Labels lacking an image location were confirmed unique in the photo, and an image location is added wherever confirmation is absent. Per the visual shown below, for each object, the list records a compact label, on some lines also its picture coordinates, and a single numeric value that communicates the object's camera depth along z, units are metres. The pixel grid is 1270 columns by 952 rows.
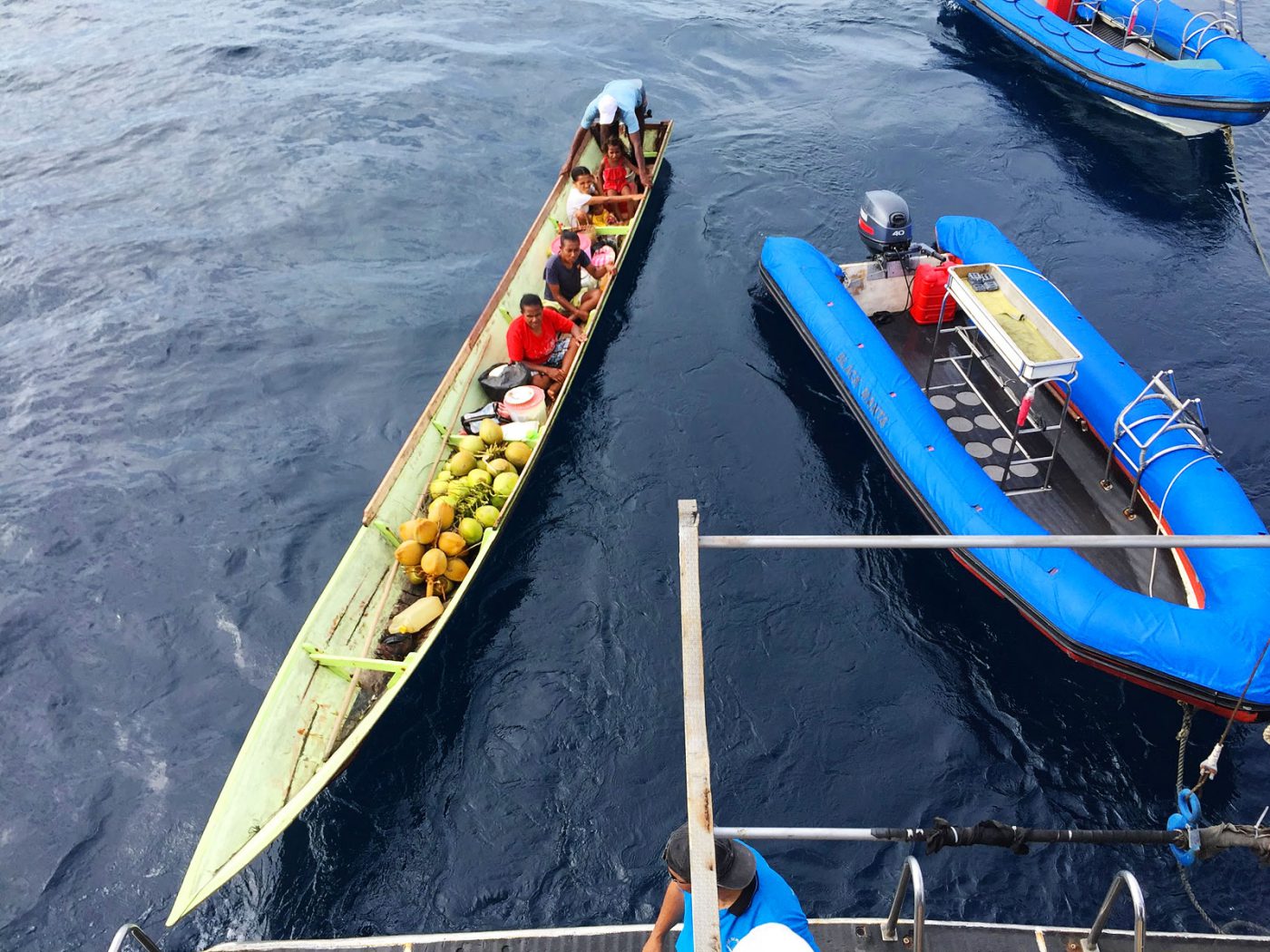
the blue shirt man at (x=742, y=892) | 4.57
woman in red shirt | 12.57
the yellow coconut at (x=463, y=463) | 11.25
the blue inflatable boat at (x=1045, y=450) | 8.70
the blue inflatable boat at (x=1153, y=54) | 18.00
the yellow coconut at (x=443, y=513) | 10.47
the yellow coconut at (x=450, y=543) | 10.20
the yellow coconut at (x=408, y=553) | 9.99
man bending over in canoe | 16.77
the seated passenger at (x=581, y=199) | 15.78
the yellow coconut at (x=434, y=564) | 9.92
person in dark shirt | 13.69
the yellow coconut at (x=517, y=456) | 11.45
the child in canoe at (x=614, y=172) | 16.85
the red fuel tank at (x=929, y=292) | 13.52
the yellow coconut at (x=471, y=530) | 10.51
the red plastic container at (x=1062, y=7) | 22.53
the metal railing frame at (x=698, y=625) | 3.22
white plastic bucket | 12.01
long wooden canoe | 7.71
